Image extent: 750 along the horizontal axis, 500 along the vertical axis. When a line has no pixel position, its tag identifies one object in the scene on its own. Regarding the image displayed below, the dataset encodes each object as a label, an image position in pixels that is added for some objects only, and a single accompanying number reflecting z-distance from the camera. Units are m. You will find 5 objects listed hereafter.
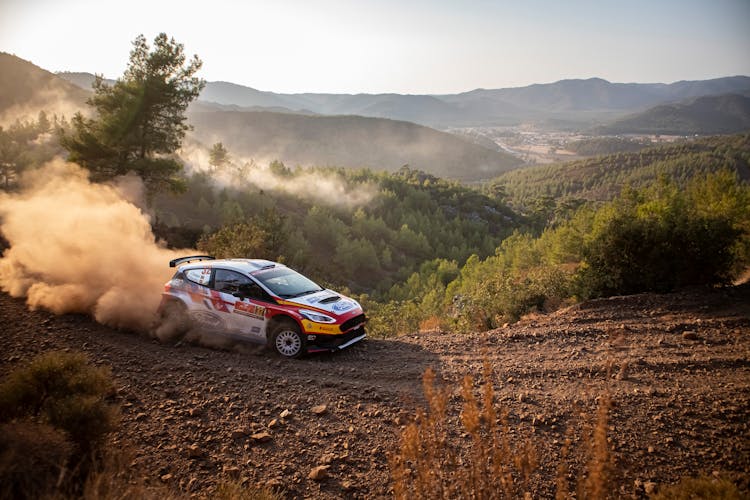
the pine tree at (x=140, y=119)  21.66
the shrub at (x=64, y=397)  4.24
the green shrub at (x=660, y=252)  10.23
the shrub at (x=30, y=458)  3.50
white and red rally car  8.38
